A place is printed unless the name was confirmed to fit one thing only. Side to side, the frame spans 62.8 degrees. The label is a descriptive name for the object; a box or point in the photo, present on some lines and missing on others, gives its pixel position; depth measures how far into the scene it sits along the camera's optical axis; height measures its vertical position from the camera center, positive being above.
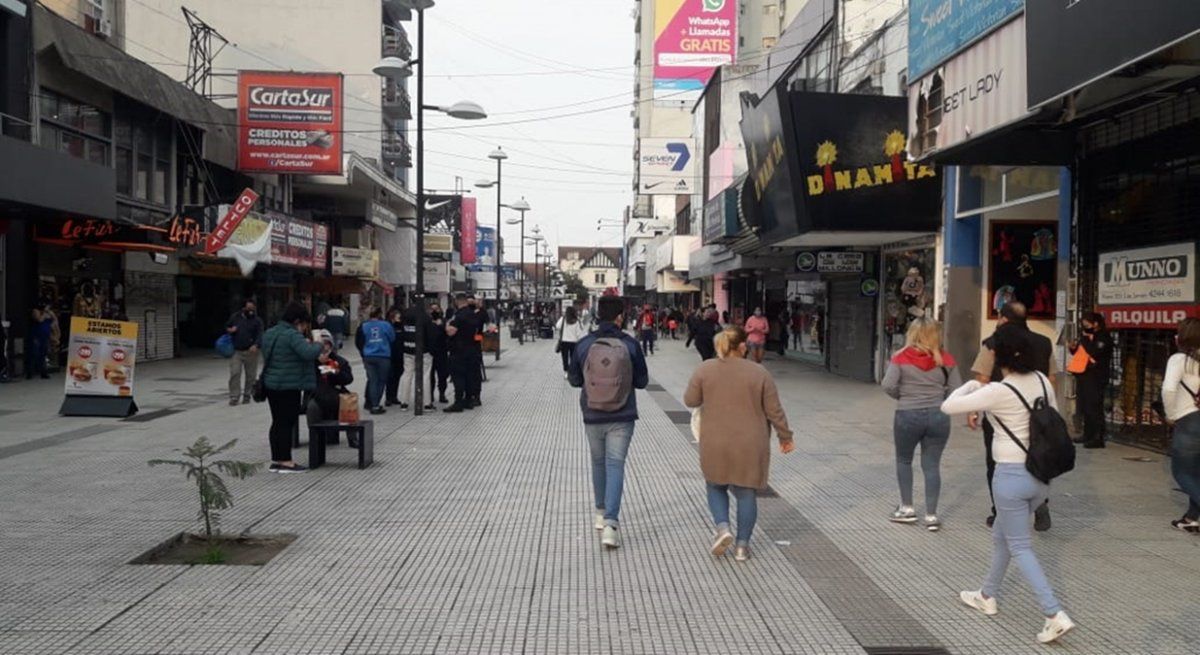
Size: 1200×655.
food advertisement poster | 13.48 -0.90
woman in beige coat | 6.16 -0.80
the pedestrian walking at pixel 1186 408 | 7.00 -0.75
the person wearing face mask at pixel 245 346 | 15.09 -0.79
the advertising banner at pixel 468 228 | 62.86 +4.46
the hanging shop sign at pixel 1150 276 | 10.29 +0.31
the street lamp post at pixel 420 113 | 13.91 +2.78
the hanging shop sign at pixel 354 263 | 35.56 +1.21
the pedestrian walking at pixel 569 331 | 17.08 -0.59
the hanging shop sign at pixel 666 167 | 36.78 +4.97
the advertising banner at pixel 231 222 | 22.72 +1.69
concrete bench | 9.66 -1.42
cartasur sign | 26.77 +4.74
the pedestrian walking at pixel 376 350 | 14.00 -0.77
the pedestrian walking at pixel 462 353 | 14.85 -0.86
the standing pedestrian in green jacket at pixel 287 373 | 9.03 -0.72
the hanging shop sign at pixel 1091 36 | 6.64 +1.98
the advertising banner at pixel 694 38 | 57.38 +15.38
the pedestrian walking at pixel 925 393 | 7.12 -0.67
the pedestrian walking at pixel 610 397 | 6.66 -0.67
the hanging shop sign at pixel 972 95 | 9.39 +2.22
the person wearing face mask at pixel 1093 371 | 11.02 -0.76
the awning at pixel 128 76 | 18.58 +4.63
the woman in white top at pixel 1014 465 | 4.87 -0.82
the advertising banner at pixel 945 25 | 9.90 +3.04
